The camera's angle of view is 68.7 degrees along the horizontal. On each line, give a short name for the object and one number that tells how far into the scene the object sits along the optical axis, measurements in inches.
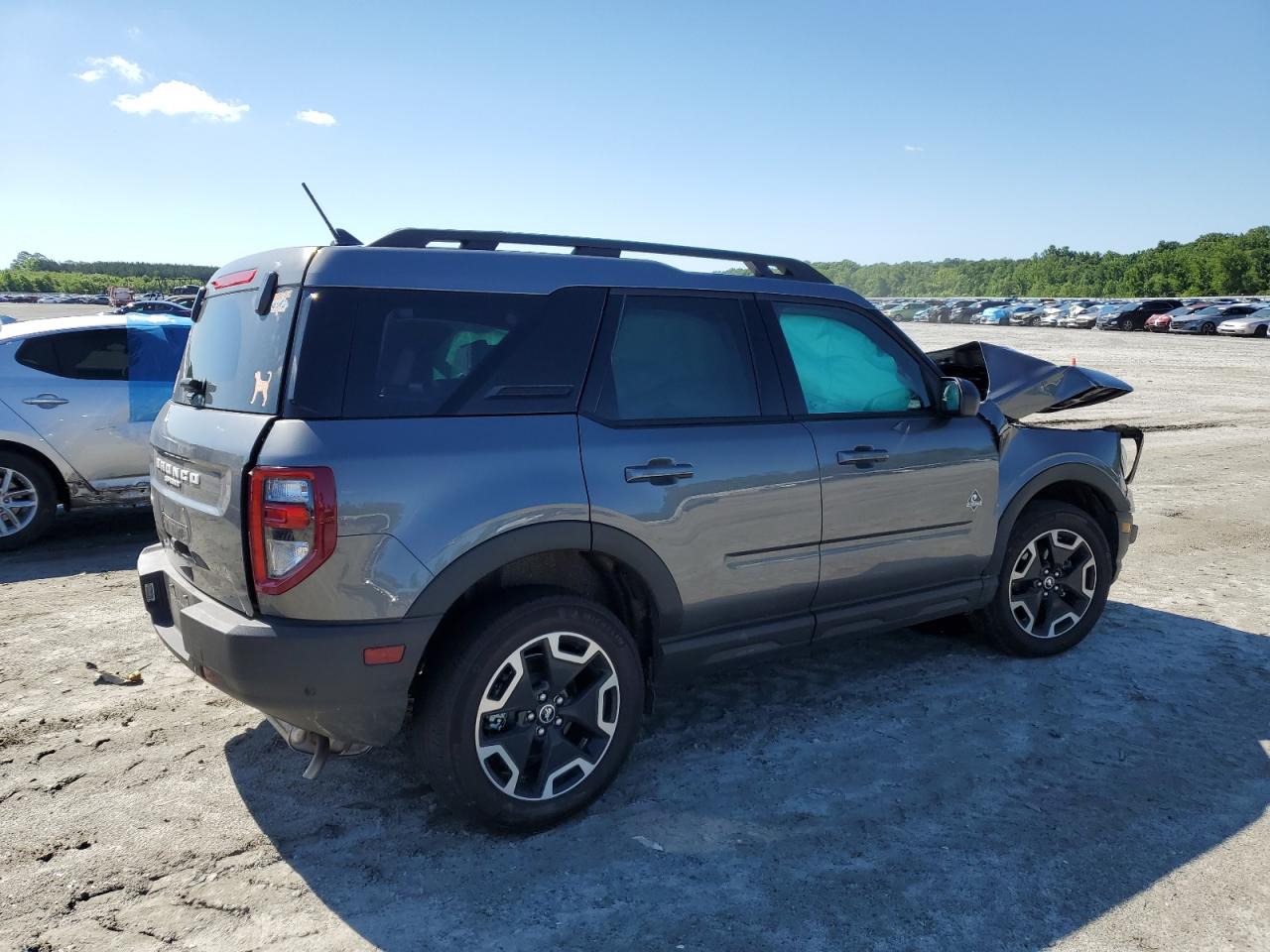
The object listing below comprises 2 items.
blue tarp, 276.5
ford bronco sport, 110.9
